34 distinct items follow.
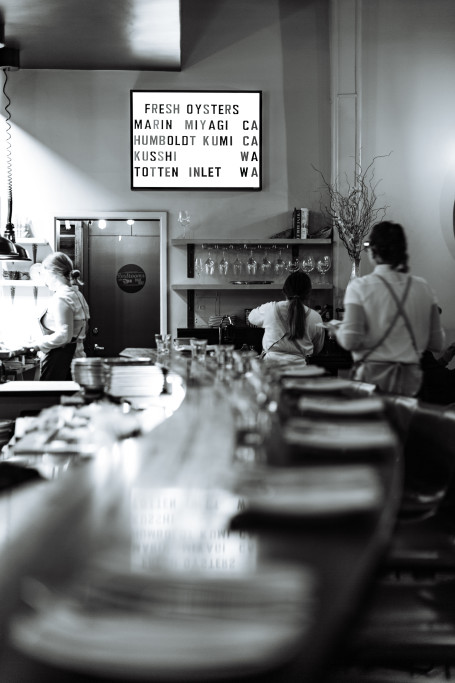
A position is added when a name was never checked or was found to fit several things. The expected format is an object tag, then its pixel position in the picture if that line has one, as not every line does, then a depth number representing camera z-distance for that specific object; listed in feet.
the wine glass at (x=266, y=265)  24.38
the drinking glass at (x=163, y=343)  15.93
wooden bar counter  2.46
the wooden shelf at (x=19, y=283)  24.81
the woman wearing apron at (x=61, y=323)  17.37
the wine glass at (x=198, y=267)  25.14
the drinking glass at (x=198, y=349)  13.91
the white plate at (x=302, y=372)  11.03
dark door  28.91
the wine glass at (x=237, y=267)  24.67
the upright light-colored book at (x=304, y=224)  24.49
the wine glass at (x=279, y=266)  24.52
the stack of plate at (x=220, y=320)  24.13
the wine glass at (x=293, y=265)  24.67
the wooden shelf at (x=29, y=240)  24.72
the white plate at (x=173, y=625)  2.37
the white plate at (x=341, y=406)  7.29
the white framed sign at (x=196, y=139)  25.30
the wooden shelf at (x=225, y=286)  24.29
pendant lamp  20.72
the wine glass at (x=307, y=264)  24.45
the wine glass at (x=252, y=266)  24.67
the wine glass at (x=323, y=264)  24.41
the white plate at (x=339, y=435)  5.68
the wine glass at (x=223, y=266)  24.57
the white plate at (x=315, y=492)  3.96
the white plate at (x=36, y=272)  25.18
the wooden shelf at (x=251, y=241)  24.13
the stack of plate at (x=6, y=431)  11.67
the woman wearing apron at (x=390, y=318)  10.90
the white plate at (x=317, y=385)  9.29
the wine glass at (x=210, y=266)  24.57
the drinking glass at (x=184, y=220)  25.09
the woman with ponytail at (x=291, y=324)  15.49
